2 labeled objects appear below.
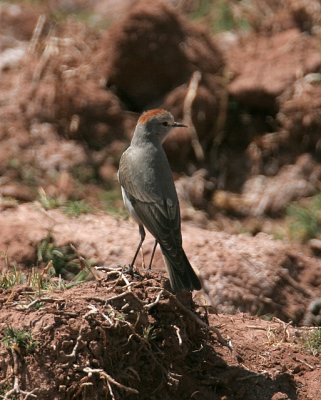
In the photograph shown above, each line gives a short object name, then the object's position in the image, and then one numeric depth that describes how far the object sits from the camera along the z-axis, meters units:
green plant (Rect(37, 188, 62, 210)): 20.77
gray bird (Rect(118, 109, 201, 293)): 14.72
